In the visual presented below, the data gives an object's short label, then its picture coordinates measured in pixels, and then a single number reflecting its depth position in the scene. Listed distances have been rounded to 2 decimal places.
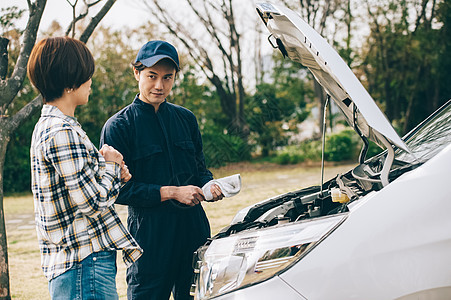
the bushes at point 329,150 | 15.01
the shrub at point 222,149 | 13.89
